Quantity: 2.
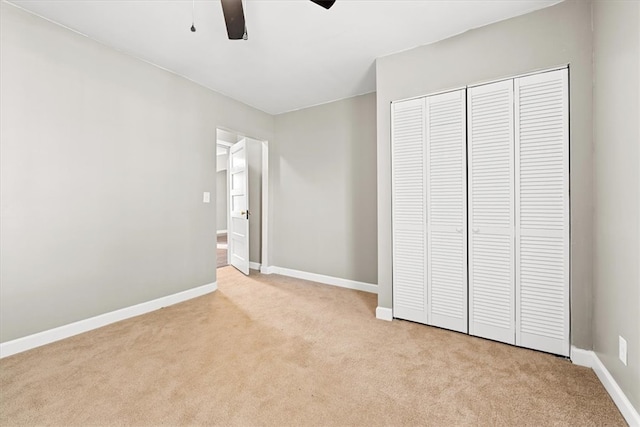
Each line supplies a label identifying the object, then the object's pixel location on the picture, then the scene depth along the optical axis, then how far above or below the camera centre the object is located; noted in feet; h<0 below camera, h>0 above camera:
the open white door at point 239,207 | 14.25 +0.24
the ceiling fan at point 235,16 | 5.22 +3.83
